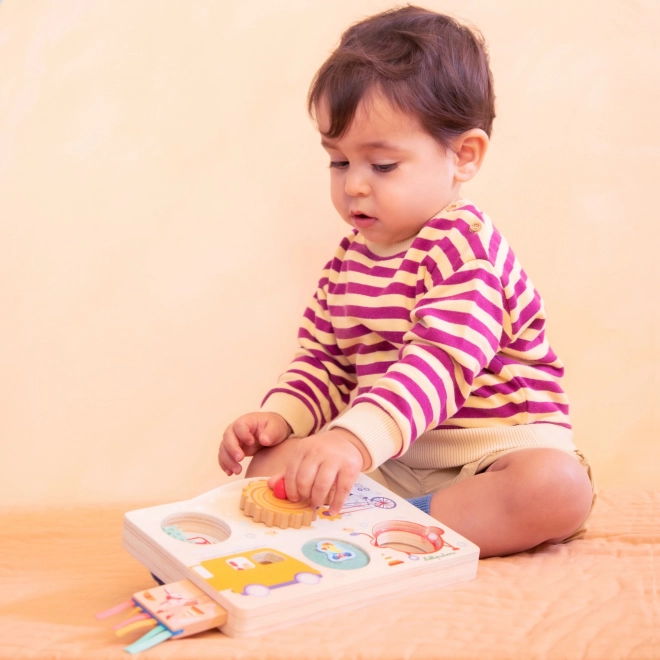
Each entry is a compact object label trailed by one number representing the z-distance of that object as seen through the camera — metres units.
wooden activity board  1.13
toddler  1.29
